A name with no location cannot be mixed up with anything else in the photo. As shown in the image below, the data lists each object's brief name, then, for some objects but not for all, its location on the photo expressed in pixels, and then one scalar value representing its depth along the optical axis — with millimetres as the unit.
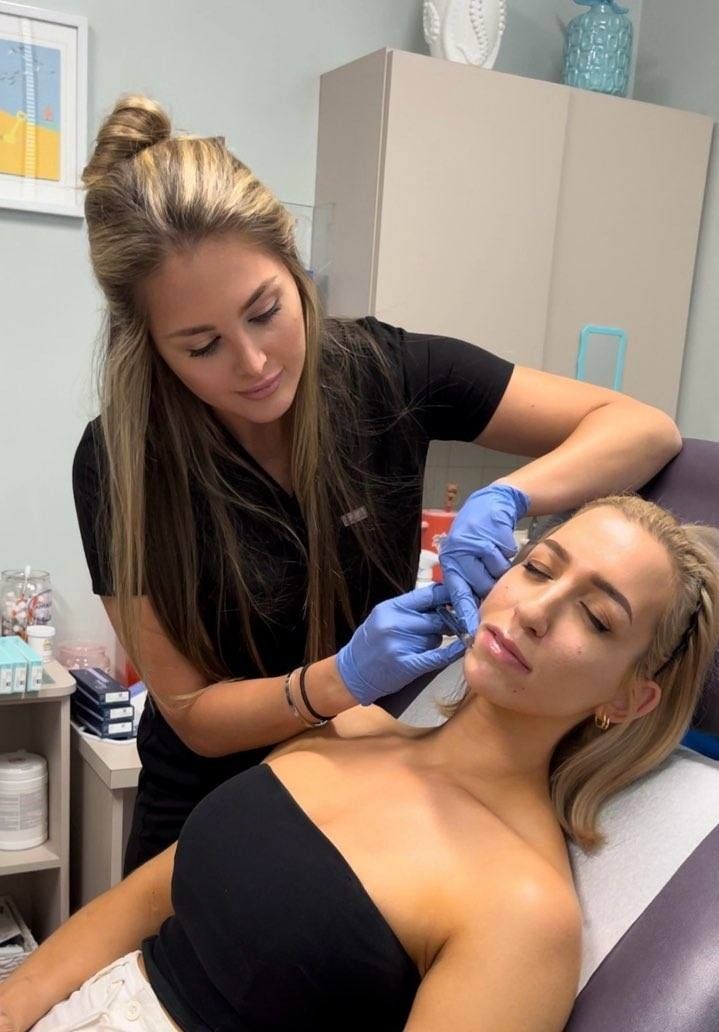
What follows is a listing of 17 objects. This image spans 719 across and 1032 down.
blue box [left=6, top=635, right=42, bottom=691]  2215
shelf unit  2301
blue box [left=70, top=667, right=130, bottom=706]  2363
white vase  2584
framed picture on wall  2324
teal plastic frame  2820
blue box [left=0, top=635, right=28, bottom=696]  2197
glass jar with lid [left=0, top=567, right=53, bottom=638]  2482
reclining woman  1076
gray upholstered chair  945
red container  2693
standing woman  1222
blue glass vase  2812
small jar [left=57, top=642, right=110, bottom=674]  2627
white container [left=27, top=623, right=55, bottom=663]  2408
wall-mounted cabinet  2518
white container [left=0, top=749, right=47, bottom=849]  2322
